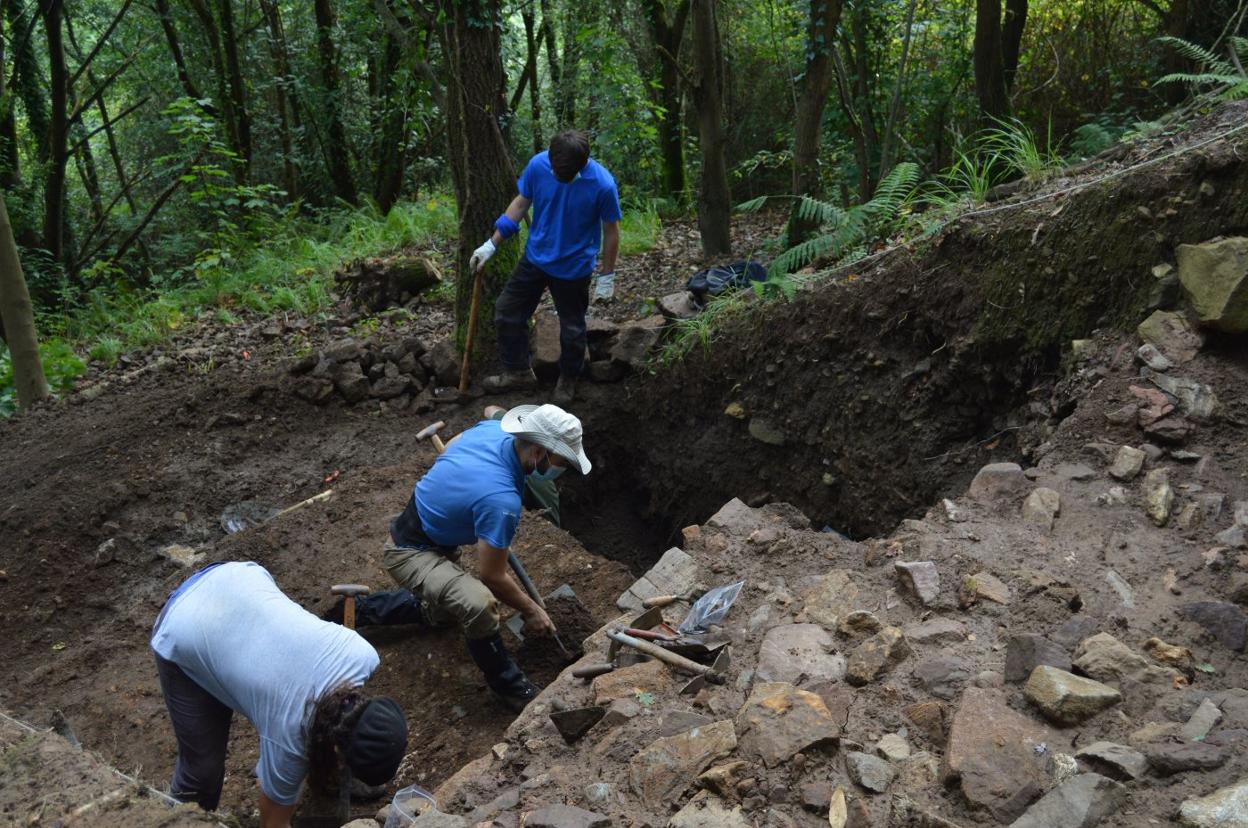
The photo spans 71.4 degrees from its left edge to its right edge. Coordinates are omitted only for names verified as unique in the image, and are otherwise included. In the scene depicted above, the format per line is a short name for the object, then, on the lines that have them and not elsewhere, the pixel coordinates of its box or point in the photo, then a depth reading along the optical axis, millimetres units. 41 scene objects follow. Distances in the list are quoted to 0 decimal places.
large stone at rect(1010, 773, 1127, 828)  1947
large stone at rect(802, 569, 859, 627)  3053
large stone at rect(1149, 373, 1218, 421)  3523
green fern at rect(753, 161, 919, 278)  5539
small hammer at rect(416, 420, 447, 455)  5570
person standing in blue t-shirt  5504
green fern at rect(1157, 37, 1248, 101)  4691
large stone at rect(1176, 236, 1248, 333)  3551
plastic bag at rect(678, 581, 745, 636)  3211
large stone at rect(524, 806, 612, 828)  2301
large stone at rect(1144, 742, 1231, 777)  2010
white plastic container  2609
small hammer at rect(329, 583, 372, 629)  4328
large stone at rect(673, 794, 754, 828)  2242
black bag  6305
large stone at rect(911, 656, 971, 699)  2545
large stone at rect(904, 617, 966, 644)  2762
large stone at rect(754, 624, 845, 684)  2766
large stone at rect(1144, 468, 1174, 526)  3191
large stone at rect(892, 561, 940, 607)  2990
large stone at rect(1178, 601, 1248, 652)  2553
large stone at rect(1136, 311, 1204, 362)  3734
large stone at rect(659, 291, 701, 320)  6336
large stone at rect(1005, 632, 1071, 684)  2488
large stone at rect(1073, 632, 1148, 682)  2428
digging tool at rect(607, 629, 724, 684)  2857
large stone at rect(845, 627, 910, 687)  2668
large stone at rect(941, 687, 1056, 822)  2088
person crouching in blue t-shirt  3715
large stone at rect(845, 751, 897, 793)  2246
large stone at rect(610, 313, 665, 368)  6156
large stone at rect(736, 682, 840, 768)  2379
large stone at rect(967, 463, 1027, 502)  3570
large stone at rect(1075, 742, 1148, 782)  2037
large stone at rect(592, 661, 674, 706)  2902
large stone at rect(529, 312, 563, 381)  6277
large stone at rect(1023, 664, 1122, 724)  2303
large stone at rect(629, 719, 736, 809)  2404
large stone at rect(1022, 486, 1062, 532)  3328
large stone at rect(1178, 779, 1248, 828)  1821
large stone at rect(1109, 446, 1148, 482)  3420
